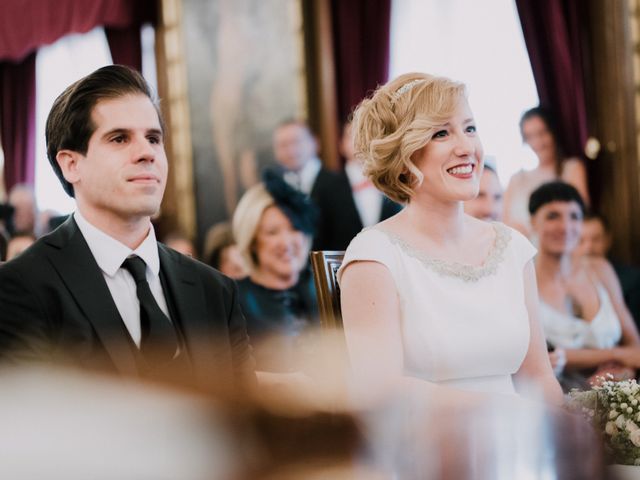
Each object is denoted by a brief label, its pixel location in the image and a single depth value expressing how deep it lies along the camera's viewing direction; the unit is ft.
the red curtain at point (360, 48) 23.58
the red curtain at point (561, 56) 20.85
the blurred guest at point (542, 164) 19.74
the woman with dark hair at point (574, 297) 13.19
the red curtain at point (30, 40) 27.14
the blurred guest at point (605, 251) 15.15
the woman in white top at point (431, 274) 6.73
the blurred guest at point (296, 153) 19.98
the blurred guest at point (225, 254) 15.12
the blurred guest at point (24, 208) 24.52
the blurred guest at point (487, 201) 13.65
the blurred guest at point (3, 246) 9.87
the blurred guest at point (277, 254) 12.34
